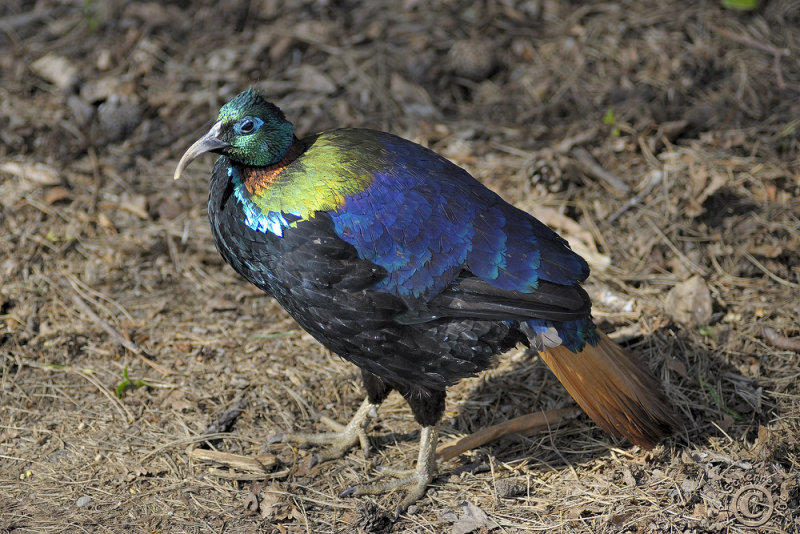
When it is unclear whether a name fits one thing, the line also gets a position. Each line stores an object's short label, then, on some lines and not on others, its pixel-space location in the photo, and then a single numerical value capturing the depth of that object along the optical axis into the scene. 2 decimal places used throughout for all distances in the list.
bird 6.30
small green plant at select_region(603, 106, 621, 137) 10.57
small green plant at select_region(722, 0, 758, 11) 11.73
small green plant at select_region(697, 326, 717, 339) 8.37
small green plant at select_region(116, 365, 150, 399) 7.88
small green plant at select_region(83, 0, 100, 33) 12.36
